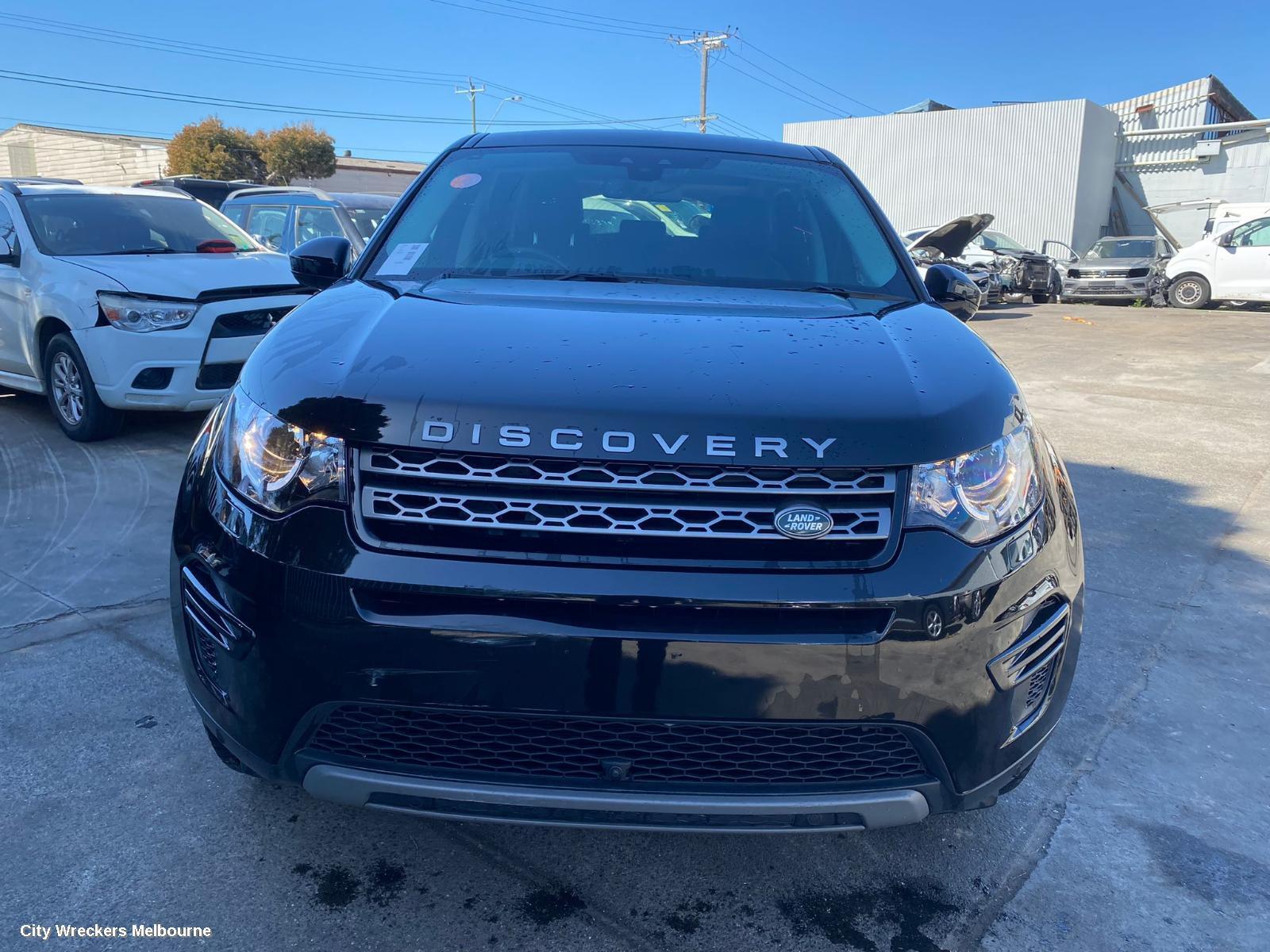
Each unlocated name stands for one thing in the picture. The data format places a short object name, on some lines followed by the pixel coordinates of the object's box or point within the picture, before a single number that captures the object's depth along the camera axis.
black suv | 1.69
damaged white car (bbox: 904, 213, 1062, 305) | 19.23
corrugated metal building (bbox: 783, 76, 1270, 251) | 28.88
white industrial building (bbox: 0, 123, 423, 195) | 49.81
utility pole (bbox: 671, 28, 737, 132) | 45.00
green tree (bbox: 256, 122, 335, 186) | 48.09
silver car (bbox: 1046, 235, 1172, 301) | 20.38
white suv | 5.75
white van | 18.38
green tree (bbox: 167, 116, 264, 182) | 45.91
